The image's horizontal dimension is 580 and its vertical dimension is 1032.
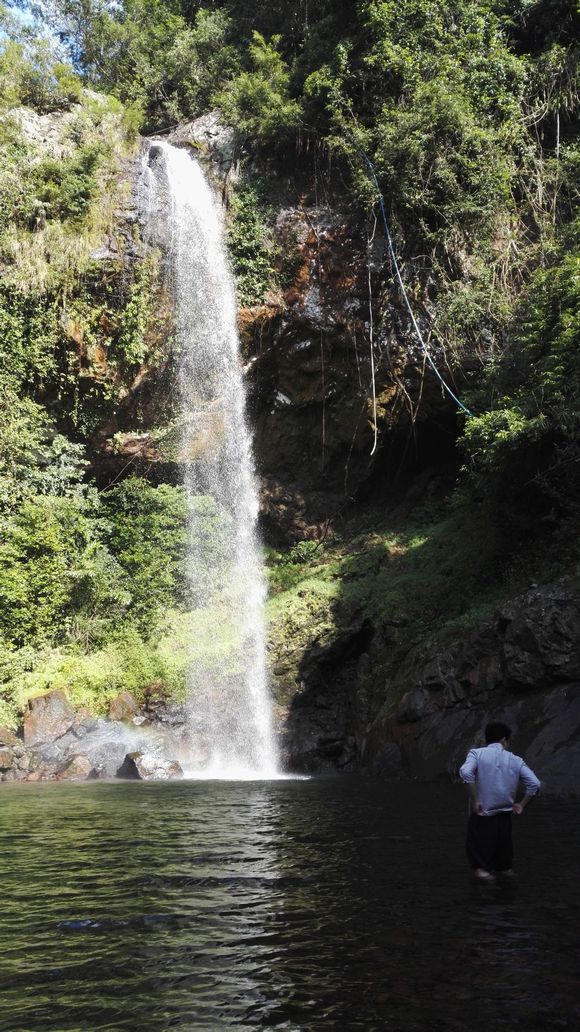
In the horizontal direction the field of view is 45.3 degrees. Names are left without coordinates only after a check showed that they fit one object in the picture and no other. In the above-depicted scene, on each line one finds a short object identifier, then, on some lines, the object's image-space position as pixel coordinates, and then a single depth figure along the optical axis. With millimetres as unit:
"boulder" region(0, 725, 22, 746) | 14312
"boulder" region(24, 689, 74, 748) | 14602
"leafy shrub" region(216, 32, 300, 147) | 19375
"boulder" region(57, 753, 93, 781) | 13404
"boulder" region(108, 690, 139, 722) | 15539
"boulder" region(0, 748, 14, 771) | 13586
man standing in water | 4852
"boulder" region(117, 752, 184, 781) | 13109
